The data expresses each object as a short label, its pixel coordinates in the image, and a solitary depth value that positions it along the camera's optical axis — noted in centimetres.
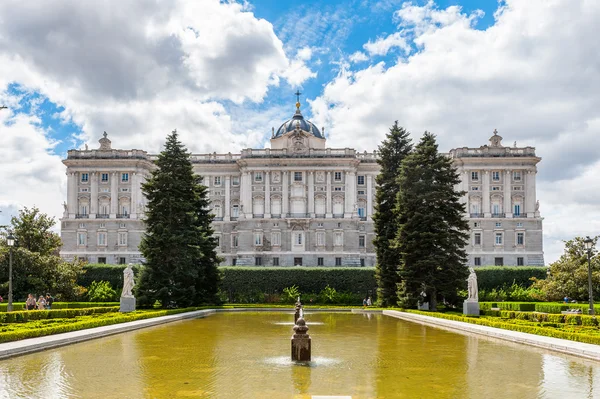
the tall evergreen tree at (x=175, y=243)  3606
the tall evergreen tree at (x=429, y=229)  3331
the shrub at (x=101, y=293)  4700
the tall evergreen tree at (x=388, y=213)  3931
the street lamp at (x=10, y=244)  2702
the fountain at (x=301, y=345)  1348
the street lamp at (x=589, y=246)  2763
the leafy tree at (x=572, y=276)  3609
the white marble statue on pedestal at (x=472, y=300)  2997
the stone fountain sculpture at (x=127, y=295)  3133
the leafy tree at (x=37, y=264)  3666
